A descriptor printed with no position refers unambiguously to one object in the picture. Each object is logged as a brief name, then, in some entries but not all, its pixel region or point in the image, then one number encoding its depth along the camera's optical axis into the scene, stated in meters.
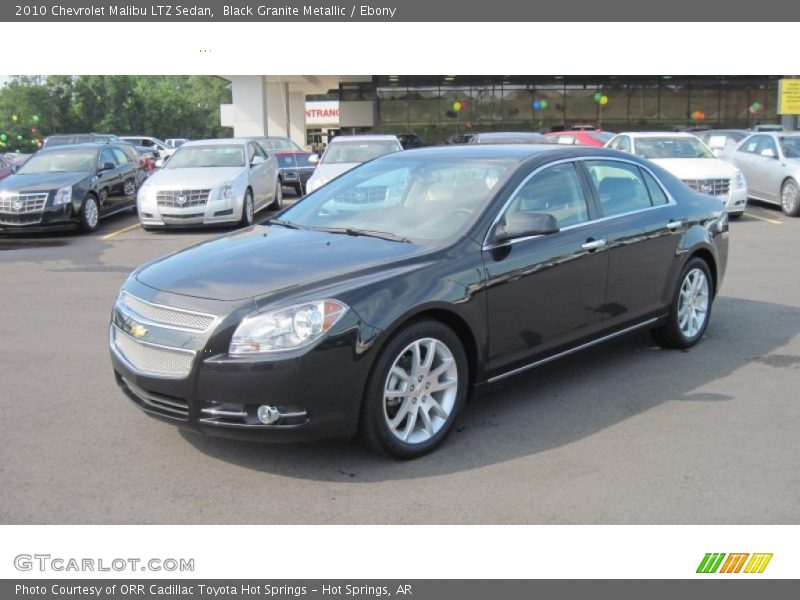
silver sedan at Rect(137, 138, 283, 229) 13.58
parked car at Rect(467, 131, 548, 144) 17.23
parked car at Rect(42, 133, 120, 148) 28.73
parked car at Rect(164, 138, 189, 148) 46.53
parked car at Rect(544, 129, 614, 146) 20.20
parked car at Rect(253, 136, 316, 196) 20.12
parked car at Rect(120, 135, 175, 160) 33.63
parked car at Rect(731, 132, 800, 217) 15.45
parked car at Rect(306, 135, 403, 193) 15.10
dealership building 41.84
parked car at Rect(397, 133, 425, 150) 30.86
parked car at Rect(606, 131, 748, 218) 14.21
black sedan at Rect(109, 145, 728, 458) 3.88
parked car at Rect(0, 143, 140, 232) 13.41
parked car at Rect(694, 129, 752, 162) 18.23
